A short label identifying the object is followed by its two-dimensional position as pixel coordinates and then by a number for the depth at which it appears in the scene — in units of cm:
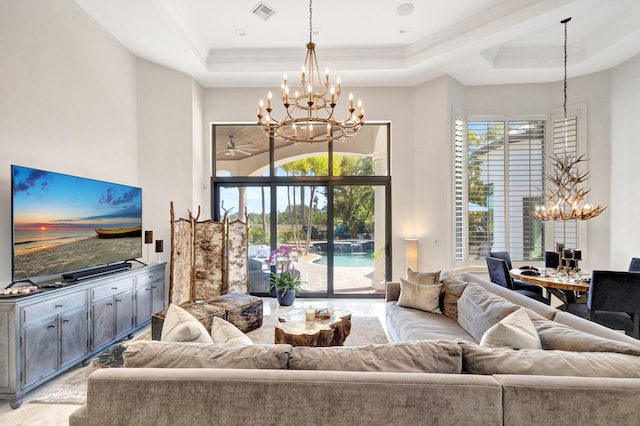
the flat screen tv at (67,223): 290
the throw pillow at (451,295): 338
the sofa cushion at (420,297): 350
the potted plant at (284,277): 544
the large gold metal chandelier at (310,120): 289
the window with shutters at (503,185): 564
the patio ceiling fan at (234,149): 600
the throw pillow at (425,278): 377
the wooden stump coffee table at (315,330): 282
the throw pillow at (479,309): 249
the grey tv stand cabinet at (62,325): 255
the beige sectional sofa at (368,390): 142
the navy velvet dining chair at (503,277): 419
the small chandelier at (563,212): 411
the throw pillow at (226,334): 189
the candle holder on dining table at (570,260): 400
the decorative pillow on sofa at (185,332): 187
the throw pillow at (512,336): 187
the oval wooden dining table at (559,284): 351
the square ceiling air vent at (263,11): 403
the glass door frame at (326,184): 589
